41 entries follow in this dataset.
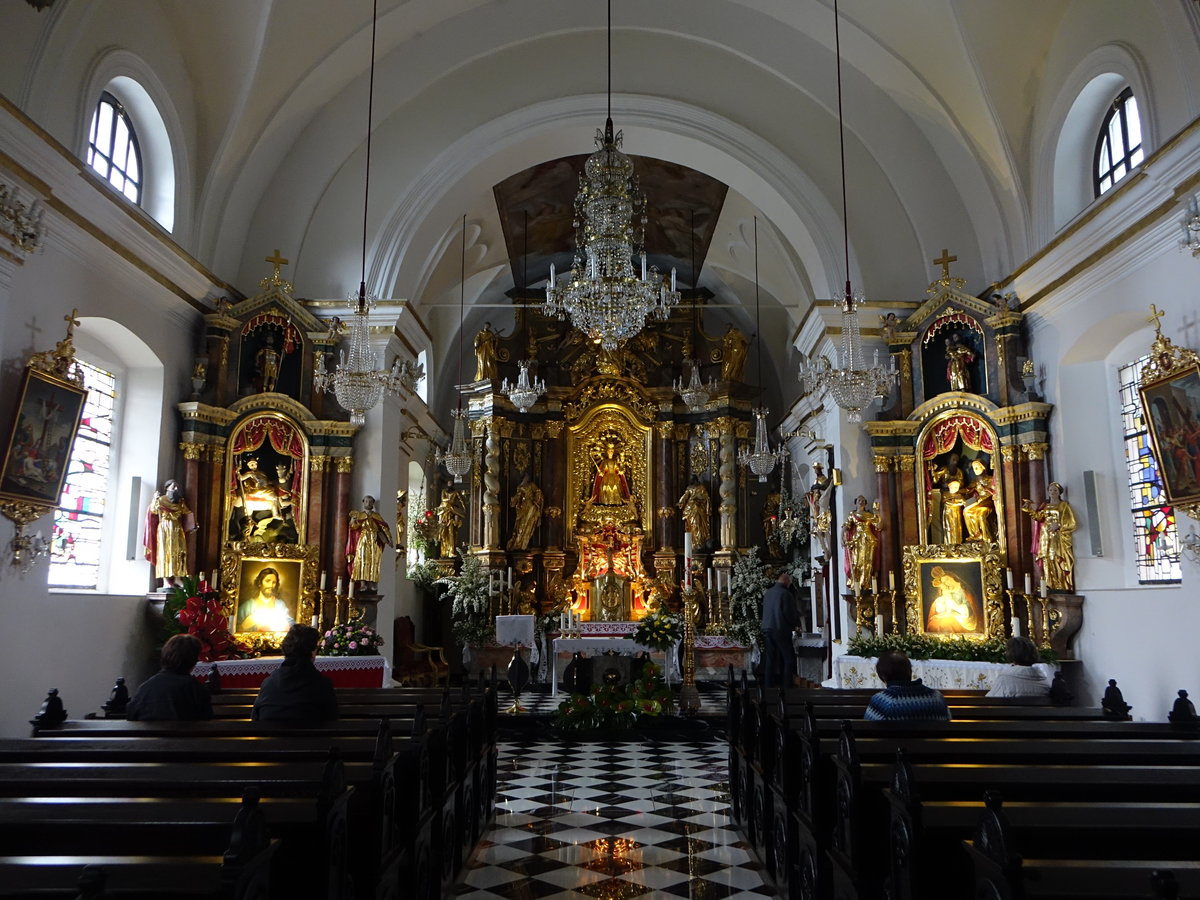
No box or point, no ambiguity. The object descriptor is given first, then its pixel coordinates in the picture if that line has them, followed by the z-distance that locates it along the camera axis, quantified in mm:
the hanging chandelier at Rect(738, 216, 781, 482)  14672
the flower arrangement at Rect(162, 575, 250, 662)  9945
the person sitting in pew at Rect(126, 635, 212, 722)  5355
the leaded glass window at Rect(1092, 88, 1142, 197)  9734
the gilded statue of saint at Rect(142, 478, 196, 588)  10250
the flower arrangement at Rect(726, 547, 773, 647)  16044
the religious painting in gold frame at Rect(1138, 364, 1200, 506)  7754
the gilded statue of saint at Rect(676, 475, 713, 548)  17516
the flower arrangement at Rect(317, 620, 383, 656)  10867
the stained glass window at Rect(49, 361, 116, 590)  9500
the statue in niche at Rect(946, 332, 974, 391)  11766
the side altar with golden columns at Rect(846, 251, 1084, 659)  10594
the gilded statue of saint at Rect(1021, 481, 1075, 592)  10016
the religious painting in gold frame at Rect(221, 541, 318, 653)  11156
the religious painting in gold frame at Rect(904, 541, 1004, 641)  10930
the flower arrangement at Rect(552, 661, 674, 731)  10125
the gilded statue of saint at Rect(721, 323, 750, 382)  18109
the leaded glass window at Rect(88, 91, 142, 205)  9633
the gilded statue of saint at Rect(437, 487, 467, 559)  17531
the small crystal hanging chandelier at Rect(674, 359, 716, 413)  15773
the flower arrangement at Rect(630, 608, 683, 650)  11227
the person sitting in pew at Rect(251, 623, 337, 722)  5344
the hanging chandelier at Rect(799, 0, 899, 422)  8984
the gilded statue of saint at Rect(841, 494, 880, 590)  11656
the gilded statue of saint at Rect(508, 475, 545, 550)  17766
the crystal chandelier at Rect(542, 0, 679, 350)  8102
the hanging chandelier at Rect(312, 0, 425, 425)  9078
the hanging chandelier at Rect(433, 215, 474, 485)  14977
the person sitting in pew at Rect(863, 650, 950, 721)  5352
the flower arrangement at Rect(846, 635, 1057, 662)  10464
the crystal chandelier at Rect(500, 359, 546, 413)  13139
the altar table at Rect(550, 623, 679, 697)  12648
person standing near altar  10625
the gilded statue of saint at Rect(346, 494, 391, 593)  11562
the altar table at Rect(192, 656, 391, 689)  10031
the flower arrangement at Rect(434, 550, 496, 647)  16219
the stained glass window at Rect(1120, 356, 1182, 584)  9352
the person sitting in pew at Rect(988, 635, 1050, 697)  6914
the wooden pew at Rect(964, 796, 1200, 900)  2344
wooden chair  14430
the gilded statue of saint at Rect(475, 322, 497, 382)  18266
